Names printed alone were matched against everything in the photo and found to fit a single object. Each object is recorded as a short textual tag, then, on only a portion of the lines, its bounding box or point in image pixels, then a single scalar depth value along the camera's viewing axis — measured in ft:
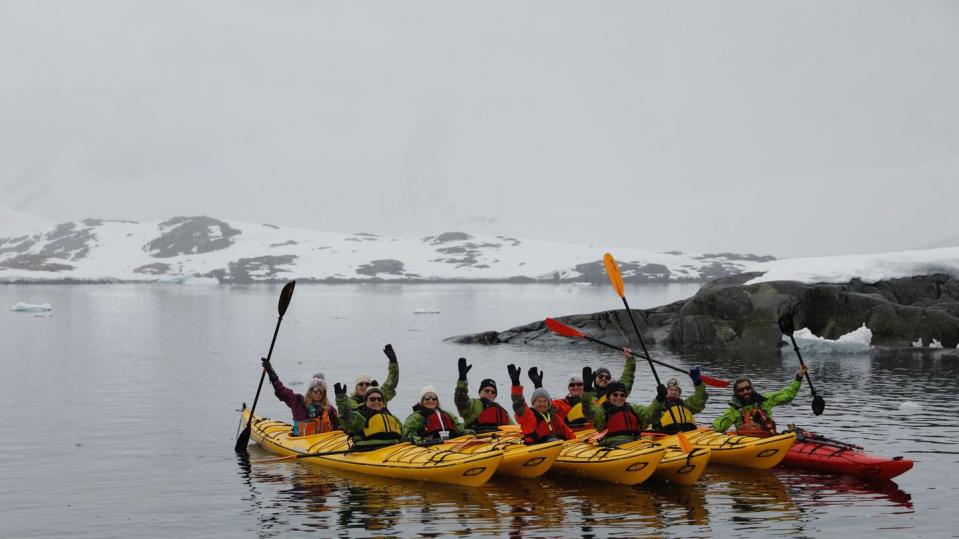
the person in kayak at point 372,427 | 70.49
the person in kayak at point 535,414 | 66.33
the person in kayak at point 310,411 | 79.51
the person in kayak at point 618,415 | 67.31
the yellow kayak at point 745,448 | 68.59
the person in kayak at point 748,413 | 72.33
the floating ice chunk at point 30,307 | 357.61
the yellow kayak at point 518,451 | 65.67
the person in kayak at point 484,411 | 73.31
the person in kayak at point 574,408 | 78.18
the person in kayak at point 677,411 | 71.56
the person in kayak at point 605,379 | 75.20
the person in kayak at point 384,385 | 76.28
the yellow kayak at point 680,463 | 64.18
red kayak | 66.59
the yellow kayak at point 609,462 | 63.98
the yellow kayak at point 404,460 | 64.71
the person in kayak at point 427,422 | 70.38
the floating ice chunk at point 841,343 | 166.81
